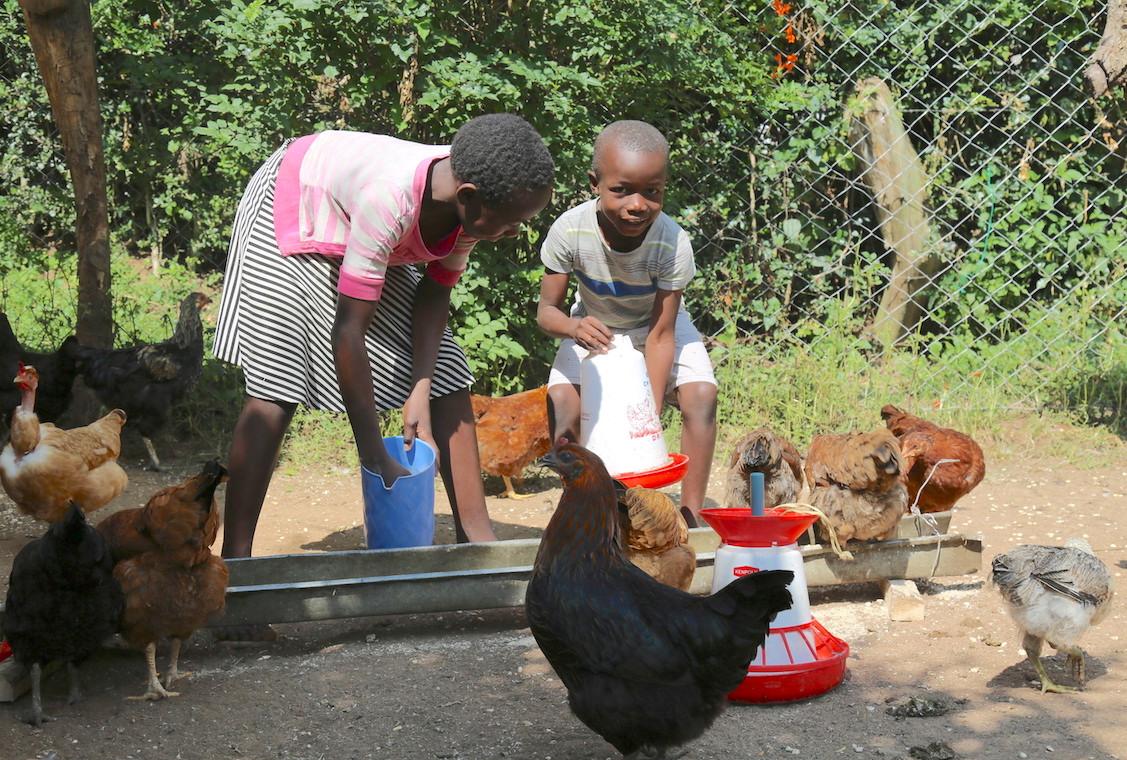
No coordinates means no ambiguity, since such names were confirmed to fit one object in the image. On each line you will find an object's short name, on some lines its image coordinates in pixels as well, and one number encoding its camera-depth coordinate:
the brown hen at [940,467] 4.73
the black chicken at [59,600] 3.25
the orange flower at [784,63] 7.20
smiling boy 4.25
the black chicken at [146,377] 6.30
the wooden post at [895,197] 7.54
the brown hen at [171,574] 3.35
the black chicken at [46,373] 6.18
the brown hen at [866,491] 4.12
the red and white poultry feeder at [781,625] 3.27
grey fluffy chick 3.40
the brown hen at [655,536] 3.61
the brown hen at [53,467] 4.92
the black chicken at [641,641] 2.73
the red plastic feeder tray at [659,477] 3.98
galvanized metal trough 3.69
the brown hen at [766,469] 4.38
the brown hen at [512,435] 5.87
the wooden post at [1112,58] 5.57
